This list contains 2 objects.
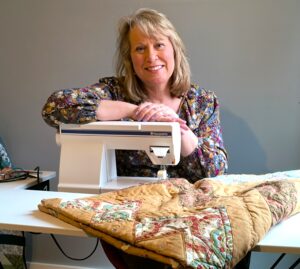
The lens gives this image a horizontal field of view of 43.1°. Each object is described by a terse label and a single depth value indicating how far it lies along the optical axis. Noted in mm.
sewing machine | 1199
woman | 1296
